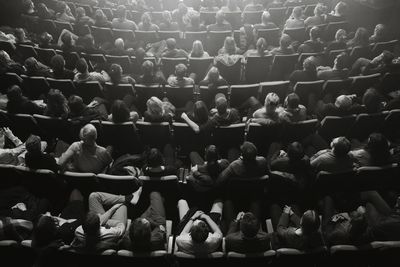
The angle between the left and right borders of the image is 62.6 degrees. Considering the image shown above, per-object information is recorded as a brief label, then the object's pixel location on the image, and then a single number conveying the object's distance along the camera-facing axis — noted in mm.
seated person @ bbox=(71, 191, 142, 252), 2150
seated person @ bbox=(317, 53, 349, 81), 3834
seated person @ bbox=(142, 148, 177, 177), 2584
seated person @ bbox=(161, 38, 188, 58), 4676
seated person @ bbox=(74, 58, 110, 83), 3920
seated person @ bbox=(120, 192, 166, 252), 2066
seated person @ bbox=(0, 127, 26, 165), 2859
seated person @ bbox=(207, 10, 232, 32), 5598
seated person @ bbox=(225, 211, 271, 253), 2127
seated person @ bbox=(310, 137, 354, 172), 2648
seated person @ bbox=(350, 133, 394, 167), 2635
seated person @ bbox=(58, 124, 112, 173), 2850
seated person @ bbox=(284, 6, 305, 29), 5324
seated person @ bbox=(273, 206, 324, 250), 2123
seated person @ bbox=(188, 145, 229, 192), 2627
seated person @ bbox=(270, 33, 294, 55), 4480
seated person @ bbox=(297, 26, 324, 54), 4478
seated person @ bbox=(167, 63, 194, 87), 3947
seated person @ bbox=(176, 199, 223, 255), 2133
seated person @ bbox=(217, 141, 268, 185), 2611
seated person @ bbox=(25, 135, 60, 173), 2588
